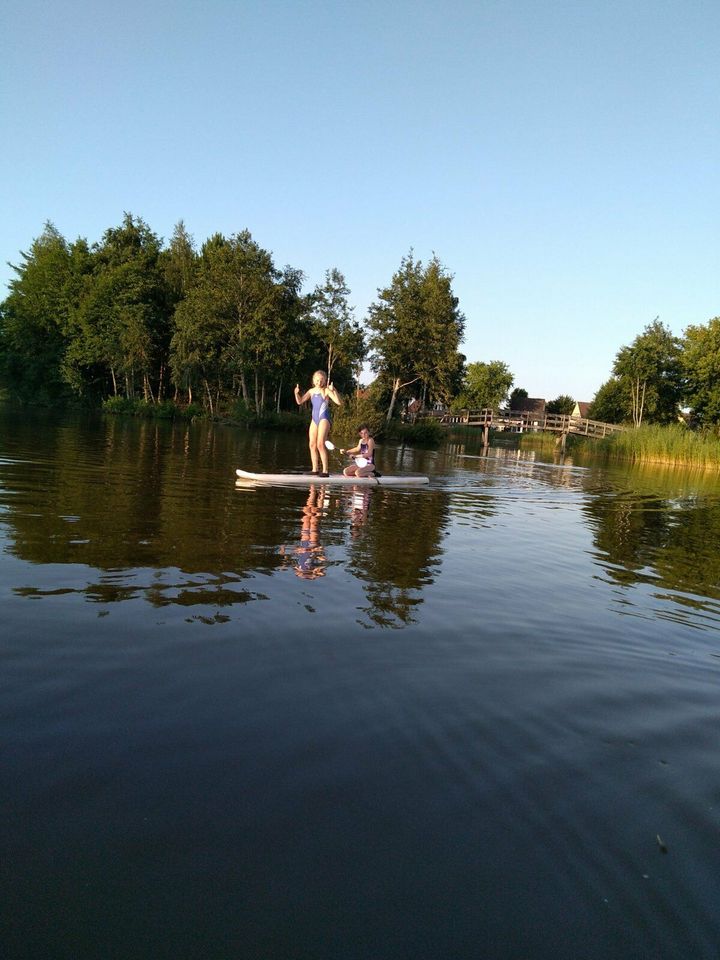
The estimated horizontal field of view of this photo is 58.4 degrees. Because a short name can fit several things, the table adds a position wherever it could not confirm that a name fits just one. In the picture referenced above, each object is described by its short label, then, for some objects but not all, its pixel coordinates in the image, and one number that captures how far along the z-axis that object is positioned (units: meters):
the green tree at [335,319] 57.09
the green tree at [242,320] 55.16
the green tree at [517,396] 130.75
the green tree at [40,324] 67.19
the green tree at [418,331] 56.94
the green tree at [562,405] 112.93
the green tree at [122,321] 59.62
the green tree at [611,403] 75.00
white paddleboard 14.13
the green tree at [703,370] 61.25
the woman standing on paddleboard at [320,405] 14.38
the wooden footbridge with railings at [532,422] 55.38
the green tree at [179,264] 64.25
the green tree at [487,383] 129.38
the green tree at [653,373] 66.38
